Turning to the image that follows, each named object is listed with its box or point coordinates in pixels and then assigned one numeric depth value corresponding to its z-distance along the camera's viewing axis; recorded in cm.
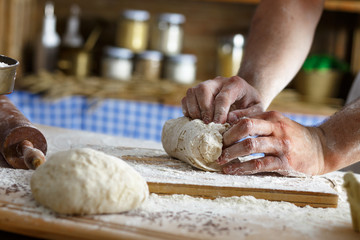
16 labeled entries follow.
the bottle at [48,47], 328
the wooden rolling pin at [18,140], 120
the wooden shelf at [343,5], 328
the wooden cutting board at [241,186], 110
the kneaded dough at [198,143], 125
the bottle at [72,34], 344
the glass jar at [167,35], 339
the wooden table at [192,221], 85
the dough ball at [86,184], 90
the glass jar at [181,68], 339
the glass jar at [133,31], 337
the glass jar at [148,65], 339
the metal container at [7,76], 103
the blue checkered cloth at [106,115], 295
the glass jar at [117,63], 335
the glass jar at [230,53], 327
